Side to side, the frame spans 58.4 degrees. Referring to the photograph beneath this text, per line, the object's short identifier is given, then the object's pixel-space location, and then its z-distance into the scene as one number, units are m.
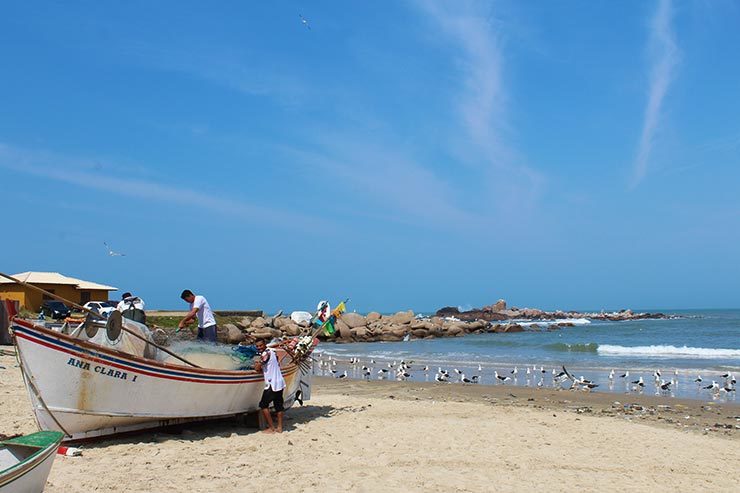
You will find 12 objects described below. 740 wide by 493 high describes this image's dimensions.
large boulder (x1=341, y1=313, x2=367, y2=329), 55.00
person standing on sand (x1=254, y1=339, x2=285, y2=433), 12.15
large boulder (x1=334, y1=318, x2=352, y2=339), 52.25
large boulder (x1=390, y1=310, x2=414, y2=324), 59.33
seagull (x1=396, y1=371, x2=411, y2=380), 24.49
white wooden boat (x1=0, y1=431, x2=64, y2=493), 6.42
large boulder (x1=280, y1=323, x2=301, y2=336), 49.39
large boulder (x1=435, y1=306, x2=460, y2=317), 102.84
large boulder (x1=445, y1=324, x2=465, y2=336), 58.25
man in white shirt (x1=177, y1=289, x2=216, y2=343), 12.38
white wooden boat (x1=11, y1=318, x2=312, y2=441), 9.34
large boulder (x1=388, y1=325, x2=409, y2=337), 54.02
